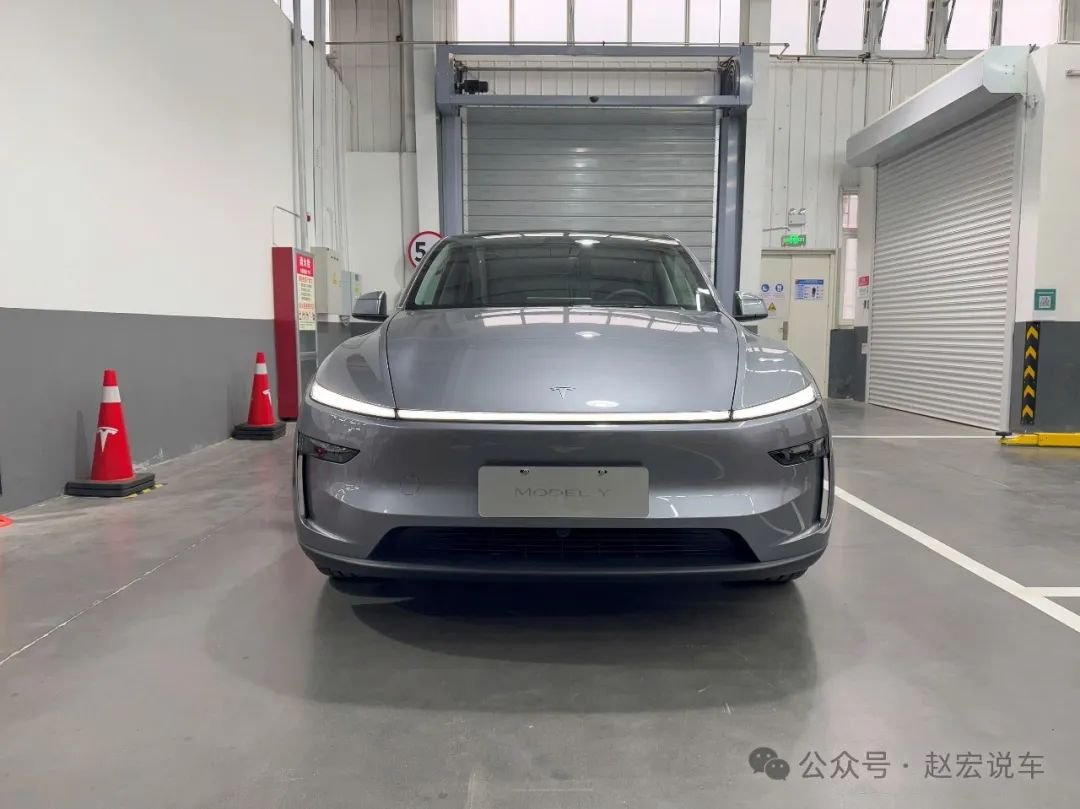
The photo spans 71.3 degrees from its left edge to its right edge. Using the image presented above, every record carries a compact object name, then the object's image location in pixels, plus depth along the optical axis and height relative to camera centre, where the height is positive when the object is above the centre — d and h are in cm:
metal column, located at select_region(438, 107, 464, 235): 975 +201
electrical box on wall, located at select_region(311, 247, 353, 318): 803 +39
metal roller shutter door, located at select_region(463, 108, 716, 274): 971 +193
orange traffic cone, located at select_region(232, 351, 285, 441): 614 -81
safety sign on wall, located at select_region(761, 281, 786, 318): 1070 +36
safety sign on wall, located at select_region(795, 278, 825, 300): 1072 +47
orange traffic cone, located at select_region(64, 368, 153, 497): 409 -72
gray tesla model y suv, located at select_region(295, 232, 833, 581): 184 -36
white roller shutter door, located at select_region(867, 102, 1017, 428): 709 +48
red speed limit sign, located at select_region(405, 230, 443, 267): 986 +98
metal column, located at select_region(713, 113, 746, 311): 968 +152
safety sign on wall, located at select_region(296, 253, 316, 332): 730 +24
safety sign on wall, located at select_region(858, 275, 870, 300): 1001 +42
